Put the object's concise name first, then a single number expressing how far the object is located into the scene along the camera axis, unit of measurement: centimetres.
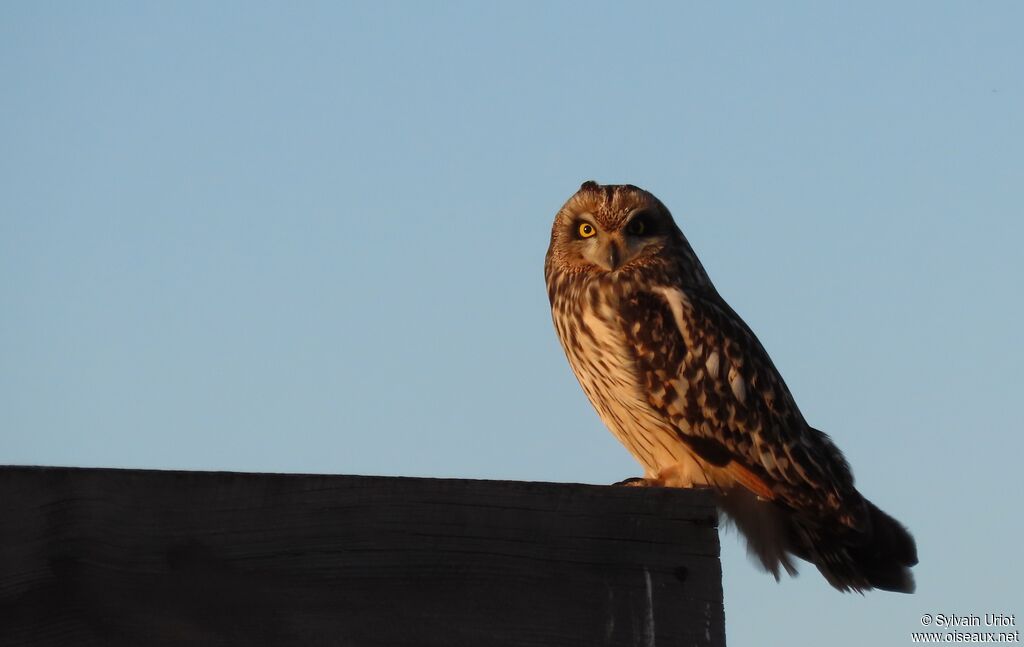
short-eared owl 1277
